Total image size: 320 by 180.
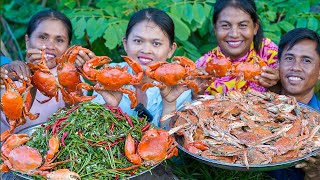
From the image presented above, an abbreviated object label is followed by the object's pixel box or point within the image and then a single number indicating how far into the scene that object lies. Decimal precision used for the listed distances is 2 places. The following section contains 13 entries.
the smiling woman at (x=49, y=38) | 3.21
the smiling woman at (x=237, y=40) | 3.37
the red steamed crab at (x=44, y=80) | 2.57
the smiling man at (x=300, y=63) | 2.96
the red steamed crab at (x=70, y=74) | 2.57
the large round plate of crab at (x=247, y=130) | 2.16
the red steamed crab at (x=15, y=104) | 2.33
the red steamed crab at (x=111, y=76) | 2.42
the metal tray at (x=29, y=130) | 2.52
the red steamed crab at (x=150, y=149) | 2.10
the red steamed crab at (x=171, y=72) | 2.50
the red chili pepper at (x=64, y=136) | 2.13
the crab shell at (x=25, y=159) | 2.01
